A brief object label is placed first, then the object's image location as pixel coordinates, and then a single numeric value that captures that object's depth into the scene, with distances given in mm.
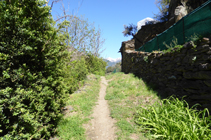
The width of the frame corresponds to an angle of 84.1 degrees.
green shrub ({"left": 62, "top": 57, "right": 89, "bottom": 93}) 8211
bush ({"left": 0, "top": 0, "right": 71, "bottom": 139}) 2502
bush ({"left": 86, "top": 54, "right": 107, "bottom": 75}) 16788
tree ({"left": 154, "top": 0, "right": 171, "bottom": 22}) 15823
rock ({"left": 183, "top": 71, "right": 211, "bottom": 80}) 3877
